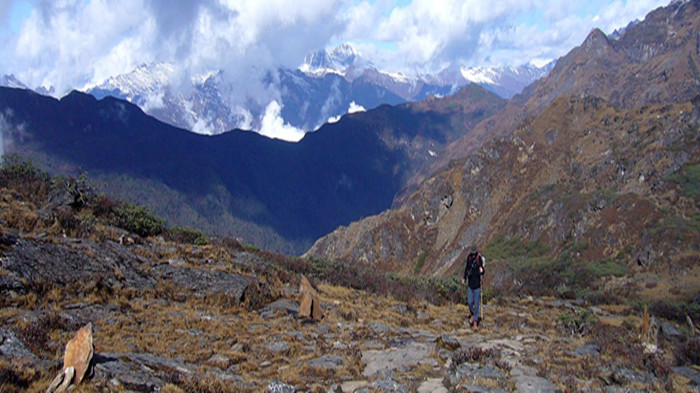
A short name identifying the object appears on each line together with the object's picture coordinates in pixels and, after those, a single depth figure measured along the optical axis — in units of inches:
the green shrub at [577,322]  671.7
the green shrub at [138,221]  950.4
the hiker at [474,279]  673.6
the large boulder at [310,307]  648.4
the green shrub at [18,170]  1034.7
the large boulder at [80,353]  300.4
